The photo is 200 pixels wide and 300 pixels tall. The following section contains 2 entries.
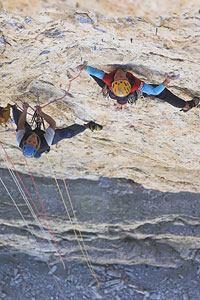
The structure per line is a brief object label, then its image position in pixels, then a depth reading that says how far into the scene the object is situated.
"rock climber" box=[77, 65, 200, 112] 6.69
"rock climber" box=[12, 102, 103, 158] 7.27
